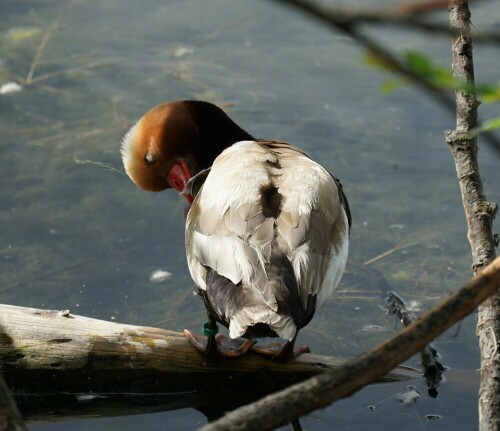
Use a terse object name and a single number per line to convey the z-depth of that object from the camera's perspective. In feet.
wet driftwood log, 21.12
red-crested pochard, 18.13
